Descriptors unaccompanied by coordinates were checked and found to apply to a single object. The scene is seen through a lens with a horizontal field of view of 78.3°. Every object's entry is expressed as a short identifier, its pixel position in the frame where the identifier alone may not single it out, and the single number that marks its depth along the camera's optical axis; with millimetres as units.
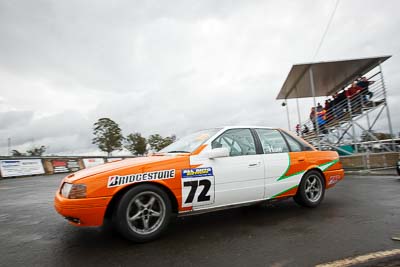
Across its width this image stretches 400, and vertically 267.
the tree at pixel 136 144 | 57406
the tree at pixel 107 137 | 47906
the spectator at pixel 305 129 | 17594
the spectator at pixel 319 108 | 15773
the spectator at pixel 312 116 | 16183
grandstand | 11714
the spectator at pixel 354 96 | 13002
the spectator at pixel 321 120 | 15082
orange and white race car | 2750
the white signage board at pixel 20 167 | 17906
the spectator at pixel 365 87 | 12781
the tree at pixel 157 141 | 63356
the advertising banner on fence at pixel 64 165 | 21752
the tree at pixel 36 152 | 63456
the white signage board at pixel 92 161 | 24231
